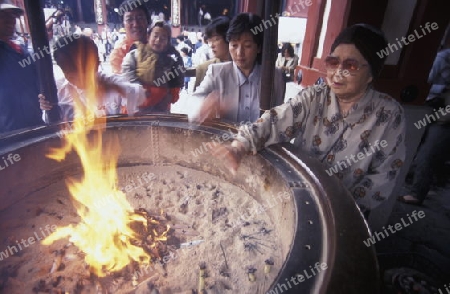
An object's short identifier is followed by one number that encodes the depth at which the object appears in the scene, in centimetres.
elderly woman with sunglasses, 169
